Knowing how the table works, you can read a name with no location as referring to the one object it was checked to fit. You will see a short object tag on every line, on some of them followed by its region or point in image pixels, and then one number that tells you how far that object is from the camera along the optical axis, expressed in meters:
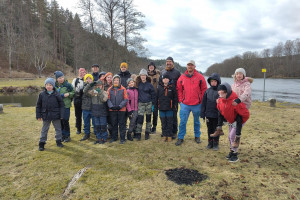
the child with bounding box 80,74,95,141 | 5.36
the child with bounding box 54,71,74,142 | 5.33
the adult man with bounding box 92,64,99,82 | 6.27
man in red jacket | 5.16
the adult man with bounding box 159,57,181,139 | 5.76
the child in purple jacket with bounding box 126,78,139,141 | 5.62
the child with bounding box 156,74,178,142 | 5.39
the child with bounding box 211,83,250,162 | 3.95
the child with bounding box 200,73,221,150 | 4.70
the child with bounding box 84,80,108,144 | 5.21
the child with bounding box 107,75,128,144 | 5.30
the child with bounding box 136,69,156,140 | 5.63
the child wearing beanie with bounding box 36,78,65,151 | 4.72
